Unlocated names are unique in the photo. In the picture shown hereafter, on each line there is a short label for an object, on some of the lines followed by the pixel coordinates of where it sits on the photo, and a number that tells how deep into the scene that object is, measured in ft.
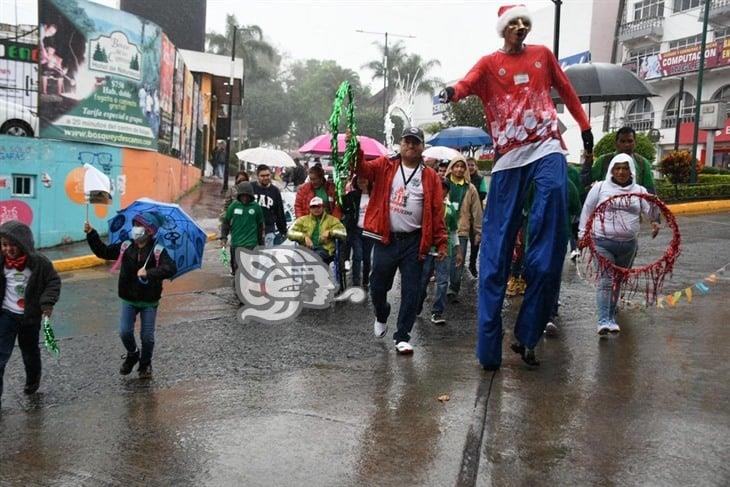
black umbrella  33.91
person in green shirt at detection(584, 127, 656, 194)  22.26
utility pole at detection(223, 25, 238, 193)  88.76
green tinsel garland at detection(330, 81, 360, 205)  16.90
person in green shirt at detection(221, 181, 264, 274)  29.27
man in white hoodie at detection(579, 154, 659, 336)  20.20
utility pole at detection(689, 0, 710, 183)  72.49
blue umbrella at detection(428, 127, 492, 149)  48.47
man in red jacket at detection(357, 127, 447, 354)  18.78
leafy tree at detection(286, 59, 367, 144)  271.49
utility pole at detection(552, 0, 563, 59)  51.90
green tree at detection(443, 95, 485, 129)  125.80
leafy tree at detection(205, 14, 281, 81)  199.62
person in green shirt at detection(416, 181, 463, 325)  20.22
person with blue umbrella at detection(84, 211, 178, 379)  17.97
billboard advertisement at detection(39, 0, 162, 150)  43.11
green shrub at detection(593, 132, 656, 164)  66.36
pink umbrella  34.40
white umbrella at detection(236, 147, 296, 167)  39.32
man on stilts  15.80
